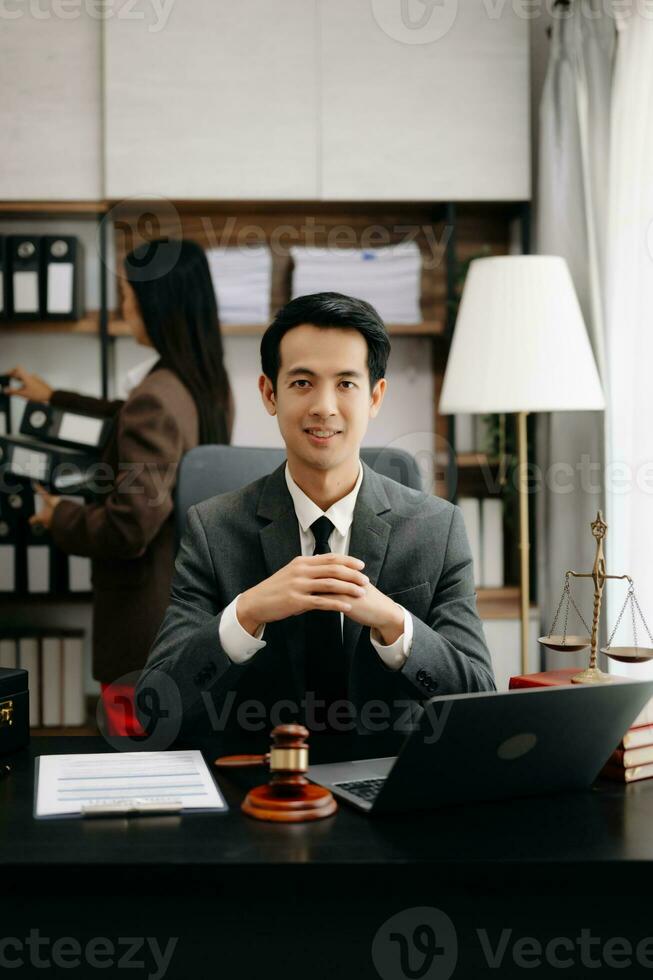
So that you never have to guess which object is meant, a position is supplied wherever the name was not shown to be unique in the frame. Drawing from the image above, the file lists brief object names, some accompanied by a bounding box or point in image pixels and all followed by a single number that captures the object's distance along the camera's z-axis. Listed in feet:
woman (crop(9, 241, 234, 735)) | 15.74
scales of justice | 10.81
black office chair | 12.88
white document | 10.13
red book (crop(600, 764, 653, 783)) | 10.56
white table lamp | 15.38
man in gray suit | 11.82
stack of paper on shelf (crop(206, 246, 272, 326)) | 17.67
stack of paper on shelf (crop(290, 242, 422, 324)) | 17.70
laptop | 9.77
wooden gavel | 9.97
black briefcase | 10.94
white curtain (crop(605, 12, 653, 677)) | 15.41
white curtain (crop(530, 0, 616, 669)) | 16.59
